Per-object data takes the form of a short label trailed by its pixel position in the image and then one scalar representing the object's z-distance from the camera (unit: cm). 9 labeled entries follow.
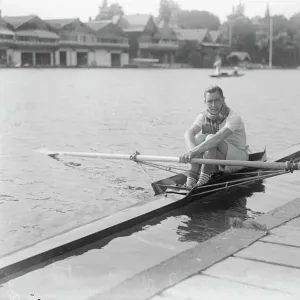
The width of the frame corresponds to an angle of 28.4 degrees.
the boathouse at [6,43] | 4622
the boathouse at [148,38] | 8288
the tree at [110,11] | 5893
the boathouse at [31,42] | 5006
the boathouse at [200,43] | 9500
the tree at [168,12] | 6488
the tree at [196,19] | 8969
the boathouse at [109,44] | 6825
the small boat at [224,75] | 5712
